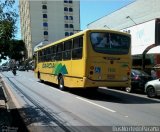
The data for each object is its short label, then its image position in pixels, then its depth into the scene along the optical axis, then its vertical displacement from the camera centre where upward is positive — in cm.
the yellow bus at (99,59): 786 +26
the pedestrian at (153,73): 1154 -69
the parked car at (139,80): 968 -99
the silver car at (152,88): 811 -129
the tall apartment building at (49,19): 4751 +1391
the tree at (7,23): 515 +138
